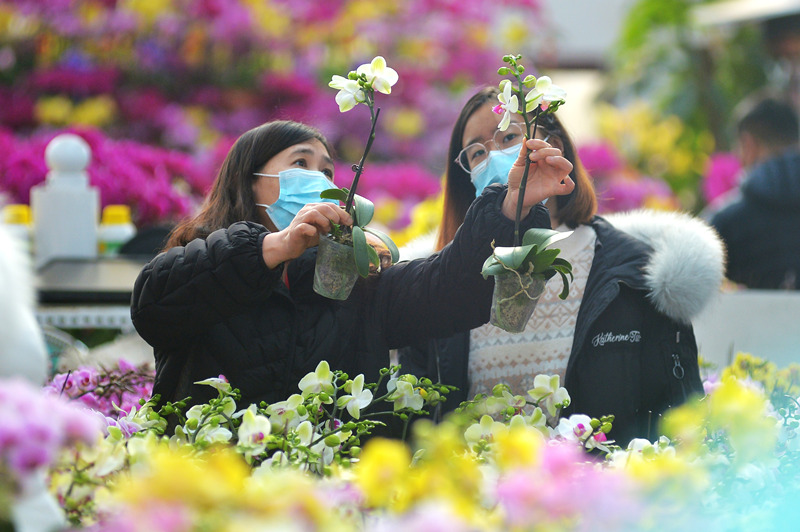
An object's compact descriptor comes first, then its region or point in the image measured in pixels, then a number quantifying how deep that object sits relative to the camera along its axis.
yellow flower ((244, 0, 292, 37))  17.57
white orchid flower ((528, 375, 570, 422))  8.23
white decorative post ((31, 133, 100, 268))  10.00
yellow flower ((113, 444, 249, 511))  6.68
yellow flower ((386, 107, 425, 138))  18.30
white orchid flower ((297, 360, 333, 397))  8.15
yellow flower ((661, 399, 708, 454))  7.67
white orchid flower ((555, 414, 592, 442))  8.13
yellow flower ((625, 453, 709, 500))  7.62
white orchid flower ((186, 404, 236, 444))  8.05
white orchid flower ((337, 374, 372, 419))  8.14
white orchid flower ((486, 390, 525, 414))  8.21
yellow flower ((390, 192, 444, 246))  9.80
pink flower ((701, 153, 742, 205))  18.00
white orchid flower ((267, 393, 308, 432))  8.08
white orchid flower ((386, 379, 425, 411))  8.21
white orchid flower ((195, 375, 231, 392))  8.16
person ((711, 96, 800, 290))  10.91
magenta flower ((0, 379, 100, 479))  7.41
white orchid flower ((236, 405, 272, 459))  7.94
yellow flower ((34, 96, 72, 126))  15.91
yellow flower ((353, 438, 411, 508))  7.07
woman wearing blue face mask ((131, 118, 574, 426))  8.29
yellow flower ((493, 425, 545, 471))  7.34
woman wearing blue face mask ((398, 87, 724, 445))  8.56
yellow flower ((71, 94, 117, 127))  15.94
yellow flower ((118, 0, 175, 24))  16.68
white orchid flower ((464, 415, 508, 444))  8.08
